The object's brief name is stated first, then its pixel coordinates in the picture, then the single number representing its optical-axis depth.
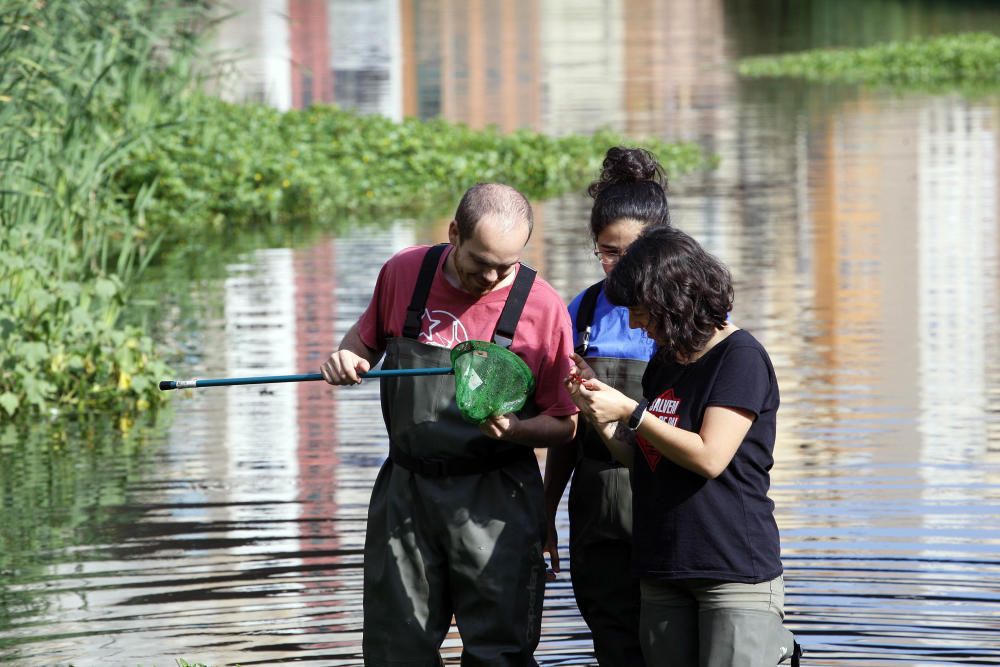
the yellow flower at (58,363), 18.11
